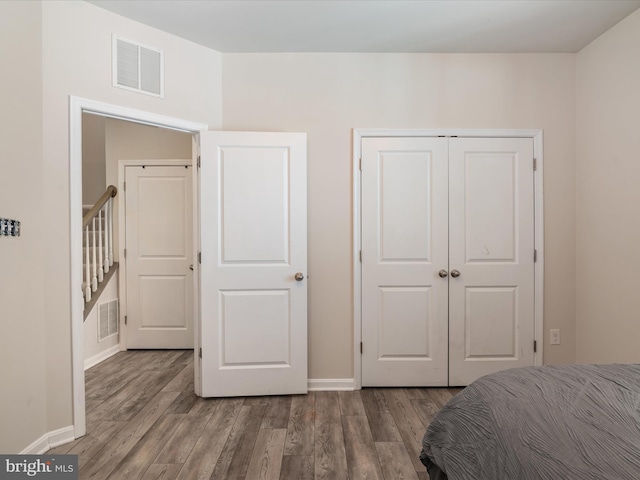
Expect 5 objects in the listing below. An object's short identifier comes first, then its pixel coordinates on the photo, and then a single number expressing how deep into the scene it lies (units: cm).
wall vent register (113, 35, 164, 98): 252
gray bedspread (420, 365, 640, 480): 90
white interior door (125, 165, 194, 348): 412
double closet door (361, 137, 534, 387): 304
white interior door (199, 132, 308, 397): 287
